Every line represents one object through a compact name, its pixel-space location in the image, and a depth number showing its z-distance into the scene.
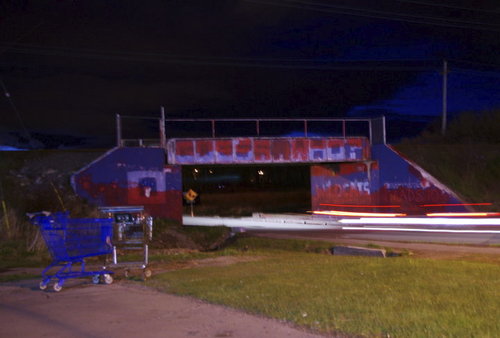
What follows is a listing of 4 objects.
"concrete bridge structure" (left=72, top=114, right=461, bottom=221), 28.58
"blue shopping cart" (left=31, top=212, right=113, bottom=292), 9.77
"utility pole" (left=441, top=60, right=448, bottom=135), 44.66
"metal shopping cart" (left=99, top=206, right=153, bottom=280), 10.59
